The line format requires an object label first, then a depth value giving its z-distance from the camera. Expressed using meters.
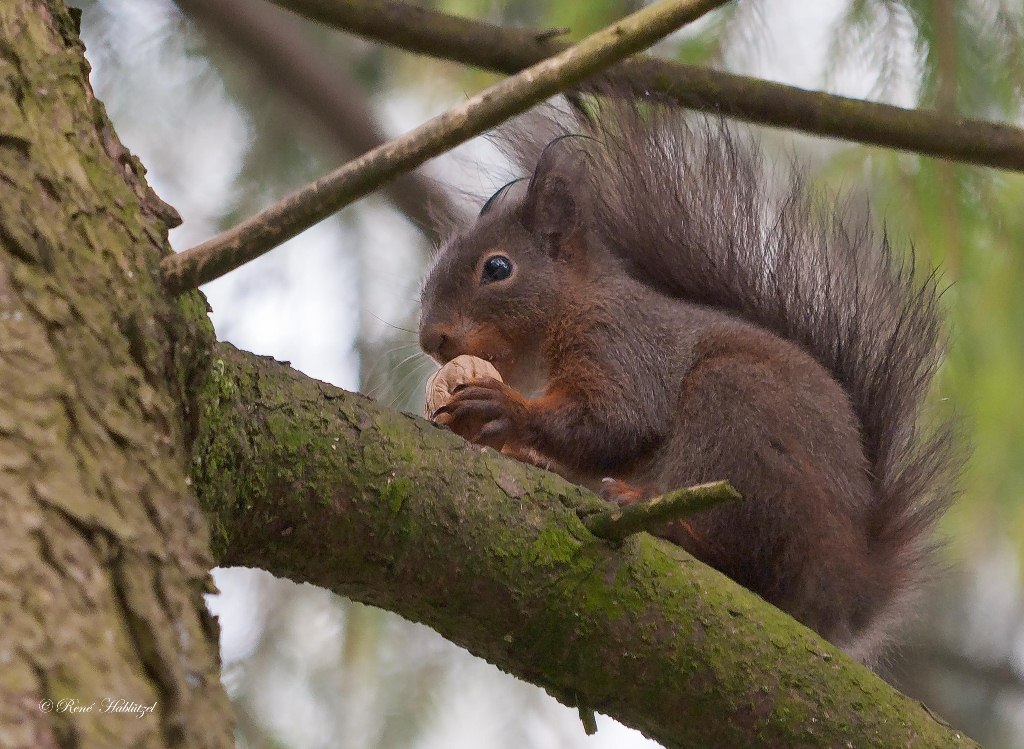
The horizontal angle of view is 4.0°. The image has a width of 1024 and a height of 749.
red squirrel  4.53
